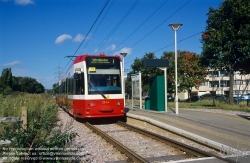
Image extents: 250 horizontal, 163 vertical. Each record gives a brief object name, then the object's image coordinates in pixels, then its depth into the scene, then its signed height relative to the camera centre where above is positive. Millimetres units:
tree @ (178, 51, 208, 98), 47438 +2708
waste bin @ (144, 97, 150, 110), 21473 -1057
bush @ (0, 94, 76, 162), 5289 -927
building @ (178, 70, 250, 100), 83375 +745
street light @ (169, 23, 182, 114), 17172 +3770
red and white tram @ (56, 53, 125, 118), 14336 +179
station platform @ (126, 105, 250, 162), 8102 -1540
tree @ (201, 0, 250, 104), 22766 +4189
